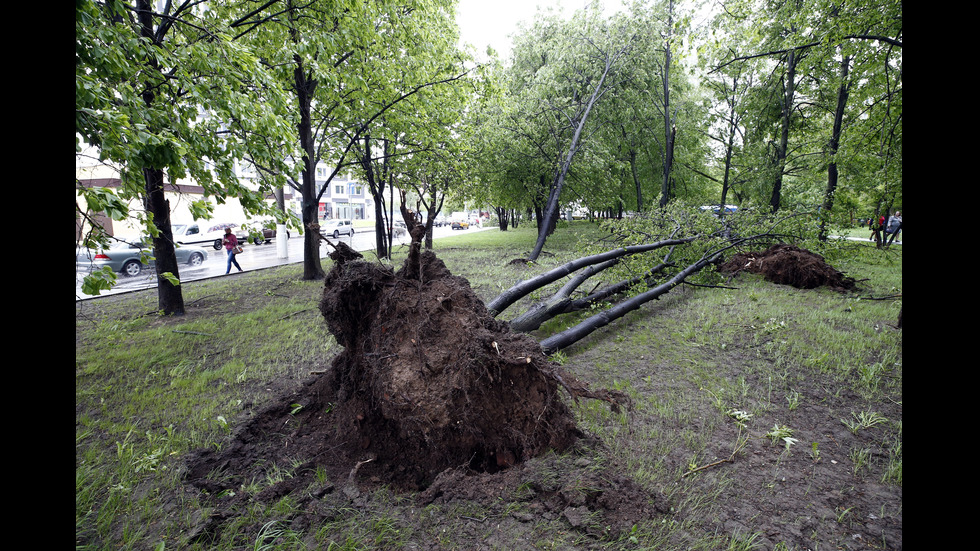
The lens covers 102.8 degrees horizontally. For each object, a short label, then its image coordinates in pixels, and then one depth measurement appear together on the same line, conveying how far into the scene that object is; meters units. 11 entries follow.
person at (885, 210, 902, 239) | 16.17
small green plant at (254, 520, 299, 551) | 2.10
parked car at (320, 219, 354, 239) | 34.81
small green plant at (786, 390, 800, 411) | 3.81
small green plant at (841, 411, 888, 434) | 3.44
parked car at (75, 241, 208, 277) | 13.80
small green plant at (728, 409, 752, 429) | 3.55
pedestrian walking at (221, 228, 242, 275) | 13.36
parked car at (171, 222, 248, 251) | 21.91
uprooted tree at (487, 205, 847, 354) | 5.37
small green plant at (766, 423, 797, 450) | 3.24
